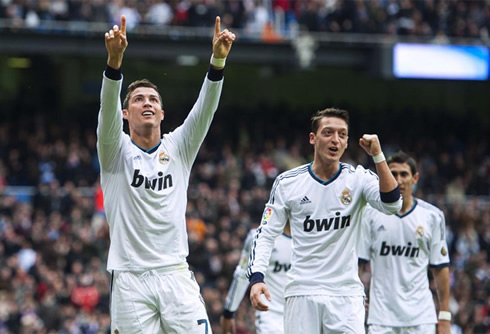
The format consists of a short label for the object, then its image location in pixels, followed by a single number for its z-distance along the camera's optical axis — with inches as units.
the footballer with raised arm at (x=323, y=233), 621.0
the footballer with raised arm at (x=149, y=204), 572.1
